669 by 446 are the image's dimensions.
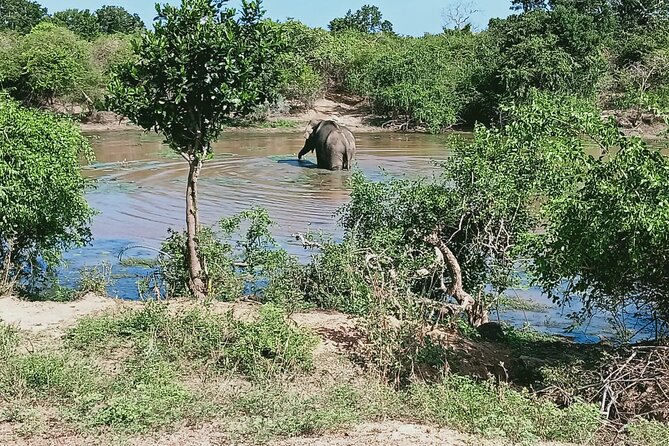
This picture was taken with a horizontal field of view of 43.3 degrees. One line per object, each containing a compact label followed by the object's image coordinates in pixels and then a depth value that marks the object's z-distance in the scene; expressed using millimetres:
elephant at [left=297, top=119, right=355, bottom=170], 23750
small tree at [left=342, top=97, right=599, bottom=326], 9773
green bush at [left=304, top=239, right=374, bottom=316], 9602
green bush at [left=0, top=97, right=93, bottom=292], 9898
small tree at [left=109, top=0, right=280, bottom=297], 9547
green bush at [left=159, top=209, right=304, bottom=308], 10031
